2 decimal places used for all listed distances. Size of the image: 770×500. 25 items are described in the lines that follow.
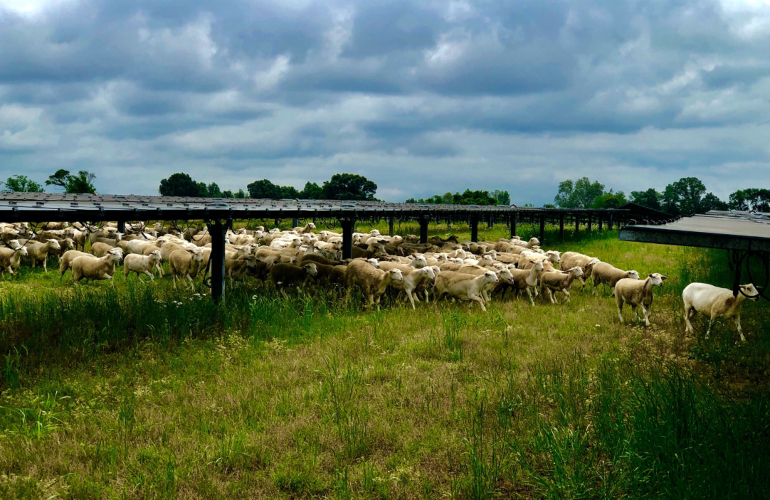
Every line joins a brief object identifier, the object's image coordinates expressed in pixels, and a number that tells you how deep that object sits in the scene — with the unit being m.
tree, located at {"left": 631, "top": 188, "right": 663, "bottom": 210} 177.50
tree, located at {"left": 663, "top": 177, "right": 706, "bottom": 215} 164.93
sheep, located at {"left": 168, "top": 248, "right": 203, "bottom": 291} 17.78
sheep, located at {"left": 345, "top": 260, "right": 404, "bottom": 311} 14.56
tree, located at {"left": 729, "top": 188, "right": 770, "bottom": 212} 136.38
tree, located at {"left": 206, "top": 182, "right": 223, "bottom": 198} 174.55
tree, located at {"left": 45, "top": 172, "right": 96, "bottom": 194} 96.94
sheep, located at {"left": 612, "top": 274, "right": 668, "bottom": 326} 12.70
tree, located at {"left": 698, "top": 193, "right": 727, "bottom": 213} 148.27
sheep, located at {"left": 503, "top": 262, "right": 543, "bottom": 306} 16.00
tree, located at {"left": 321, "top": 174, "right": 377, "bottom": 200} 130.12
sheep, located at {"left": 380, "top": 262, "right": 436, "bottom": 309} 14.61
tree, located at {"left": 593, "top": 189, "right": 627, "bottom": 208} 162.18
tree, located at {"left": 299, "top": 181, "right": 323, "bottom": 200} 152.16
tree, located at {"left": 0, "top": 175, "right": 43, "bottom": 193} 106.00
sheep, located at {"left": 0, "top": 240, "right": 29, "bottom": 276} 19.92
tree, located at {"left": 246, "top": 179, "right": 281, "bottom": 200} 144.50
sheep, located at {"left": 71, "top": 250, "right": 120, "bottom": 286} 17.58
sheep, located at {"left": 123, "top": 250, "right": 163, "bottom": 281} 18.64
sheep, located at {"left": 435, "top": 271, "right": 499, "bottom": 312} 14.31
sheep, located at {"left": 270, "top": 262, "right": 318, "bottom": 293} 15.90
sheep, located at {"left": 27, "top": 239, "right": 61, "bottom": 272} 21.81
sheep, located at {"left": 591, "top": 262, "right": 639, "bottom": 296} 16.32
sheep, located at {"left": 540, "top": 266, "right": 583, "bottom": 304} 15.70
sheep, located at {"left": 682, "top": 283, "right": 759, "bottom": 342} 10.93
